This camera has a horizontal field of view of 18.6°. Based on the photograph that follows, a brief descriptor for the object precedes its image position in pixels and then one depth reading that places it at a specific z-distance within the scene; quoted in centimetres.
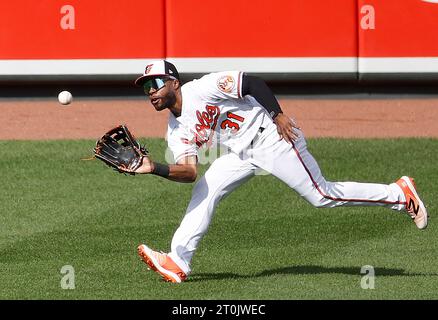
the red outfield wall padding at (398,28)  1536
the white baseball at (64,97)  1412
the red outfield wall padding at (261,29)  1542
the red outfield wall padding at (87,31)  1551
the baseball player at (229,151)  934
